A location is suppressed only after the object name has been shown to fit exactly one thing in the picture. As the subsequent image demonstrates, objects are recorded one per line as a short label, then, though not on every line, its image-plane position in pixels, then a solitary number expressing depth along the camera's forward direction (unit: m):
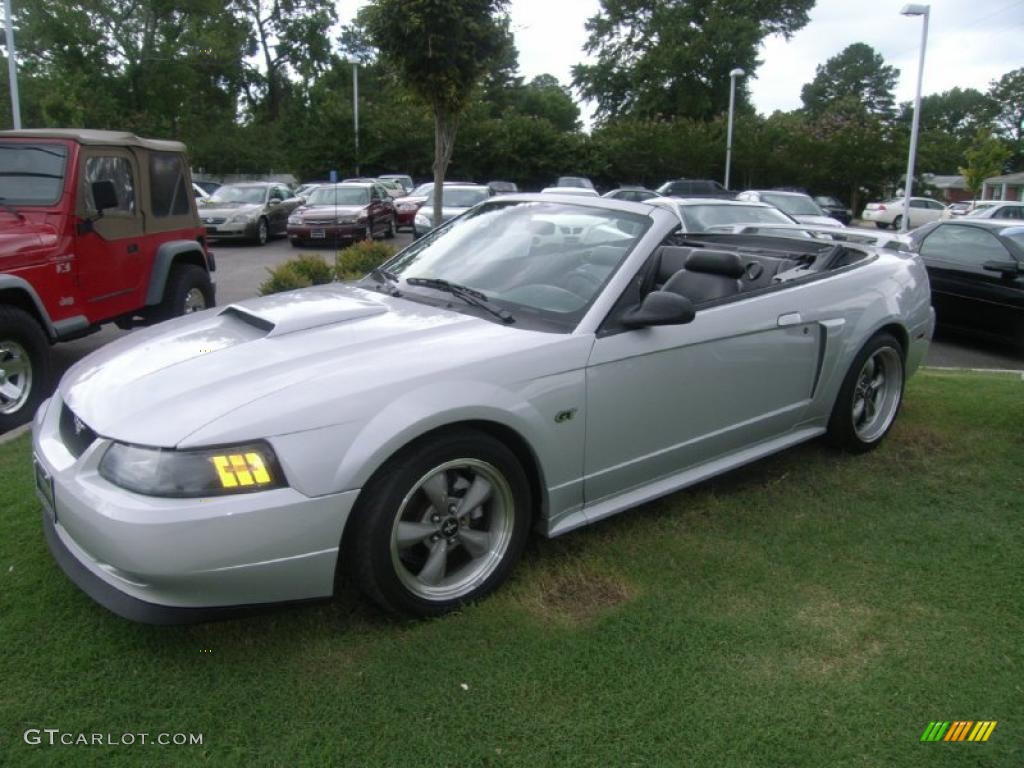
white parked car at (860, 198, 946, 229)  33.47
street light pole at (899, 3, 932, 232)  21.98
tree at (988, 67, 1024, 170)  83.06
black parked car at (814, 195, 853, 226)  29.31
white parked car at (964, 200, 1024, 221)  24.02
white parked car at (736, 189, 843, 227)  16.28
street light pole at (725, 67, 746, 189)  35.97
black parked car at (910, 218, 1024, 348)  8.30
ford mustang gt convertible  2.48
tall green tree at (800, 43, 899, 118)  93.81
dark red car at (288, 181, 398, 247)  18.50
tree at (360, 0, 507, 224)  9.30
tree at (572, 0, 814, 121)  48.22
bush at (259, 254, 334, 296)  9.02
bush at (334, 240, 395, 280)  10.08
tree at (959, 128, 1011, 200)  41.72
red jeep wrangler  5.61
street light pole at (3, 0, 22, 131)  19.48
